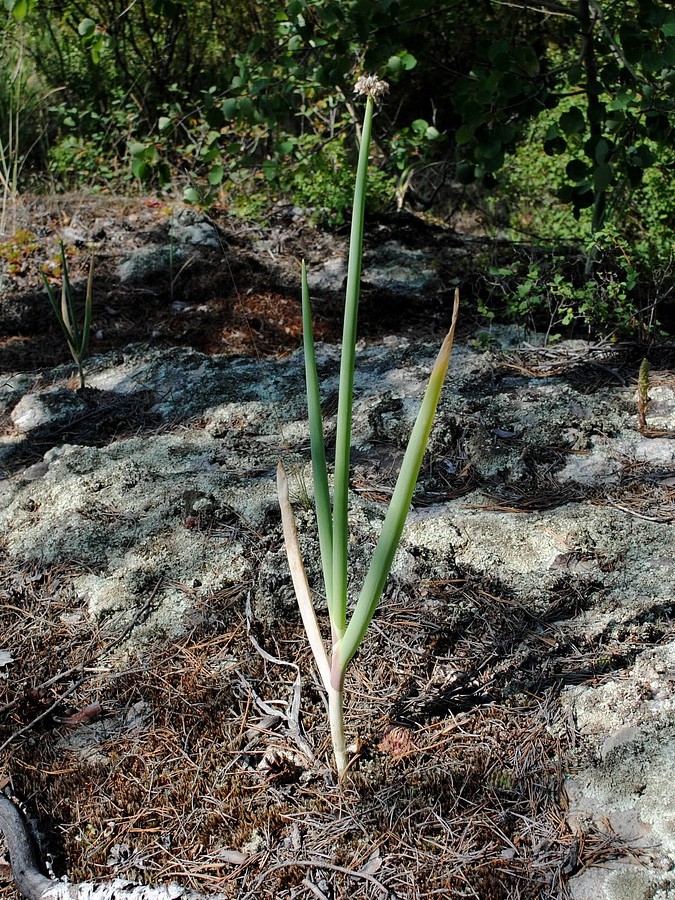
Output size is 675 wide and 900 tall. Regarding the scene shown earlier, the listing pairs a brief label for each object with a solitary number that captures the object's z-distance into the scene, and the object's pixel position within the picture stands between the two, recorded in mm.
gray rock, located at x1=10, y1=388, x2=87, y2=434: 2625
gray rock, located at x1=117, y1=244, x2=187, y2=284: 3729
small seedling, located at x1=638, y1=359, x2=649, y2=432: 2156
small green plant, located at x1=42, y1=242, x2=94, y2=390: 2586
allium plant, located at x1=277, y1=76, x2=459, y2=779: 1075
